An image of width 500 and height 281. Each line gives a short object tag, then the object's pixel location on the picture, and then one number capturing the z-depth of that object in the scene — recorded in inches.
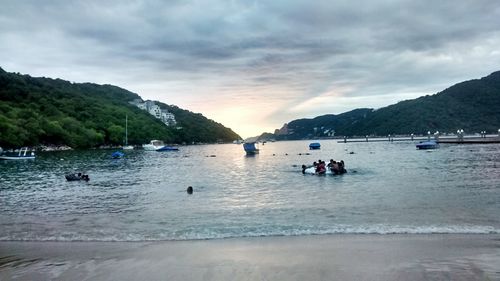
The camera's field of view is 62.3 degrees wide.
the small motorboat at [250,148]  4980.3
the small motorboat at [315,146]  6127.0
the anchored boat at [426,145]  4490.7
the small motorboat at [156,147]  6592.0
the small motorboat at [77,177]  1817.5
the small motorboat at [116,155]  3904.0
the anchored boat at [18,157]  3722.9
